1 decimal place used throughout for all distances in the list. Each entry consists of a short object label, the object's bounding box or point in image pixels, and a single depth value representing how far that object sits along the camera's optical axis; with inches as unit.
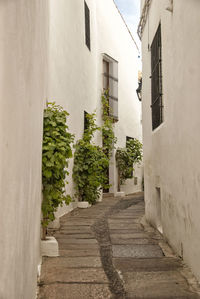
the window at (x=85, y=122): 386.9
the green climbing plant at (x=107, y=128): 462.6
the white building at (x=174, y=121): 132.6
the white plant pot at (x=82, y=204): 344.8
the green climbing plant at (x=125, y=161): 500.3
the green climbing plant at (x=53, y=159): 162.4
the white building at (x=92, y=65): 280.1
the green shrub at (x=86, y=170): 339.3
